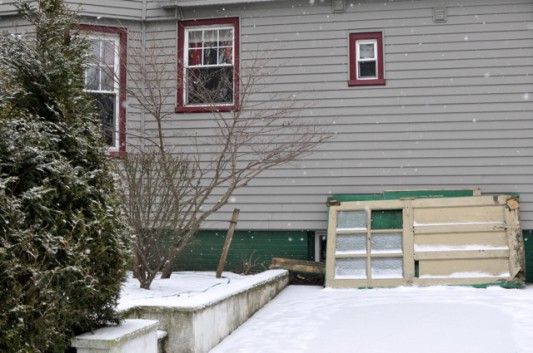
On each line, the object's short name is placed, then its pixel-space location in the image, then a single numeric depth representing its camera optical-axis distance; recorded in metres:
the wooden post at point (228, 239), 8.62
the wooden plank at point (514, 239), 8.77
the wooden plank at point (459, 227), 9.05
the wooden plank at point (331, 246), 9.22
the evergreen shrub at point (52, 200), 3.12
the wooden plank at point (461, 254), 8.87
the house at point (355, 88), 9.82
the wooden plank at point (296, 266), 9.57
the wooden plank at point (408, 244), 9.01
